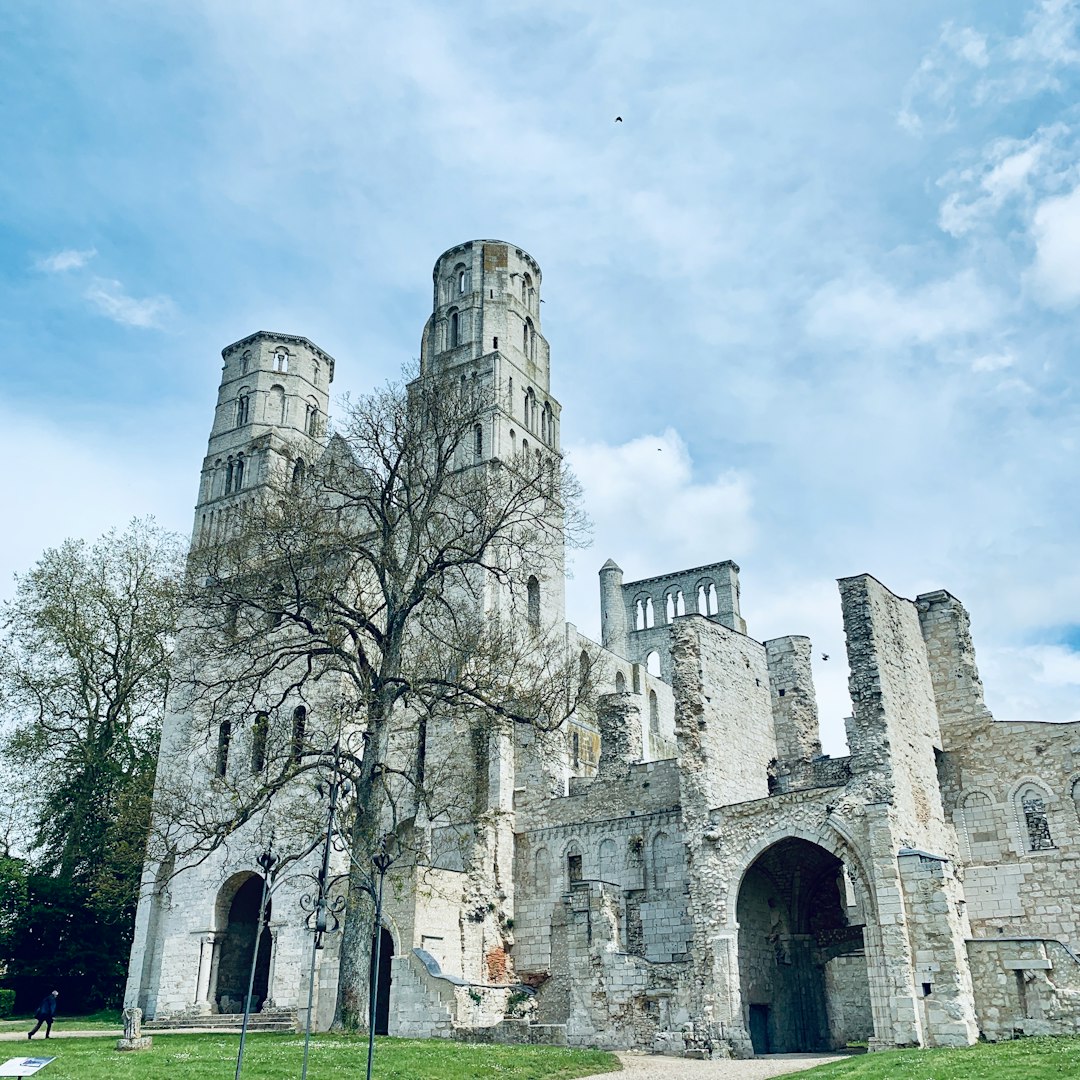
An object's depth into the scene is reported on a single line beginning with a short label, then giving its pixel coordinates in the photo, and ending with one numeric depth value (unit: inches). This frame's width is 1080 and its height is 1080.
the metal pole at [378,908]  474.3
